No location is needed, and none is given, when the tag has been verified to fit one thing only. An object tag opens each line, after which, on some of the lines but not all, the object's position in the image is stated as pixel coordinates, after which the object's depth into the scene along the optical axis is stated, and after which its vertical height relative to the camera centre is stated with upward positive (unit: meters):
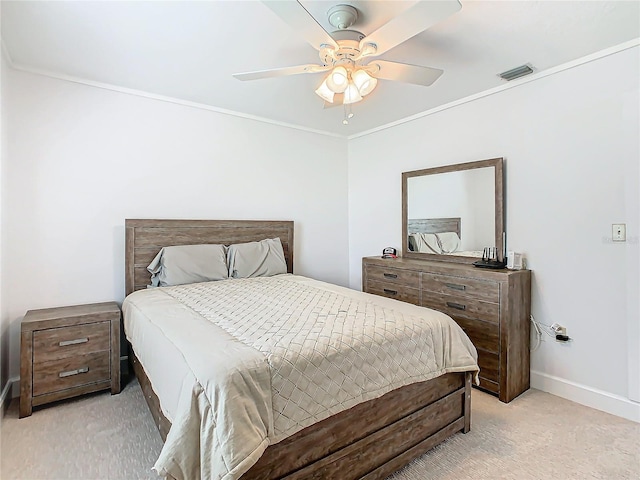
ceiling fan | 1.49 +1.02
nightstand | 2.26 -0.80
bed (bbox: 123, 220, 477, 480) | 1.38 -0.90
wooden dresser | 2.49 -0.57
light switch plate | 2.27 +0.05
